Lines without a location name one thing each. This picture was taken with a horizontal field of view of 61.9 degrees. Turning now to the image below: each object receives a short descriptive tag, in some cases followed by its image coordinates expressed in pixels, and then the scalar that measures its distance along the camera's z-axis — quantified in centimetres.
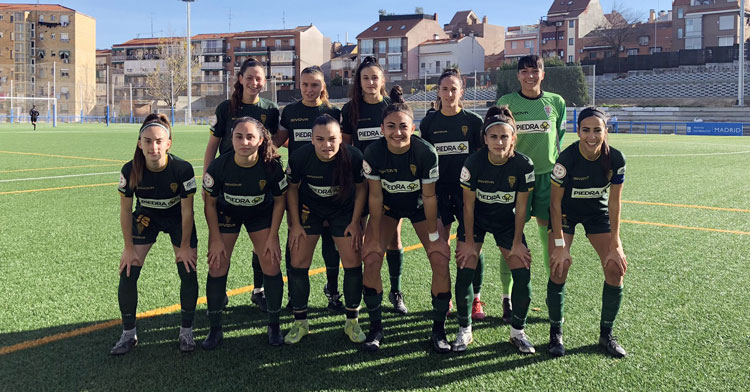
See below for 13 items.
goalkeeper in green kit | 493
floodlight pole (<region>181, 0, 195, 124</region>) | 4965
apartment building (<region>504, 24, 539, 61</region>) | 8851
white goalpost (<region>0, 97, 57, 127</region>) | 5981
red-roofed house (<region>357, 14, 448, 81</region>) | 8950
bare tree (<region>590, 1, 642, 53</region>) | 7944
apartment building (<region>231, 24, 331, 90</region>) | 9800
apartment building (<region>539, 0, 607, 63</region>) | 8456
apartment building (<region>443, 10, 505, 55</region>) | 9425
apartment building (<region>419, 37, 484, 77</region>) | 8588
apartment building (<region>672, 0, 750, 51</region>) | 7469
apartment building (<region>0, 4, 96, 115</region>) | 9356
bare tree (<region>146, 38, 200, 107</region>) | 8375
